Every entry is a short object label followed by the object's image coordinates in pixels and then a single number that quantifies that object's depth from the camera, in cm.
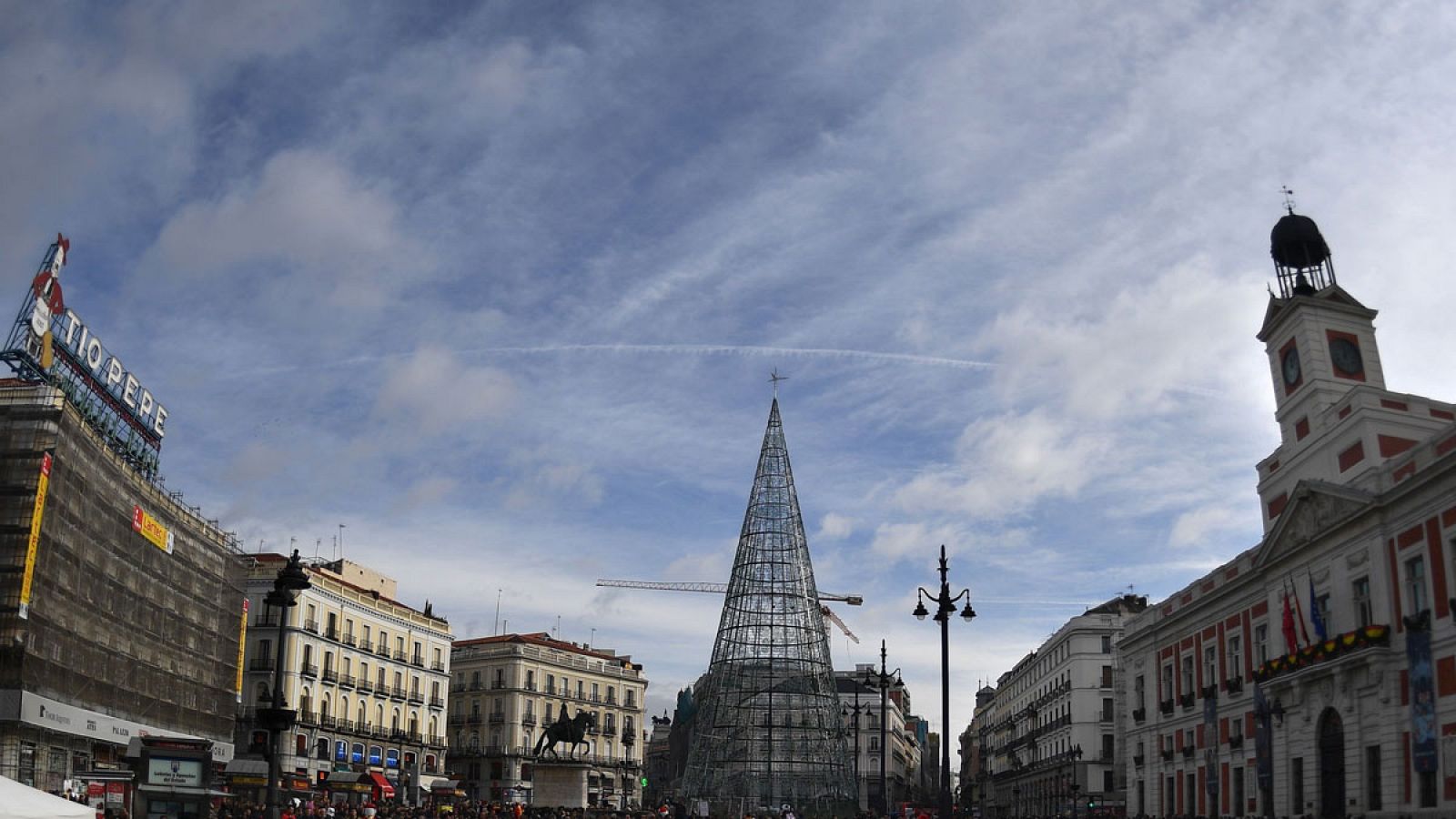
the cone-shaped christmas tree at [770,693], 6106
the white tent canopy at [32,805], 1585
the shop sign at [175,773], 3148
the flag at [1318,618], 3897
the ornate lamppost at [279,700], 2270
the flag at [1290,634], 4069
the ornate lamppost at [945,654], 2941
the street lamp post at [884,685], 4650
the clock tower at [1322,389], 4091
